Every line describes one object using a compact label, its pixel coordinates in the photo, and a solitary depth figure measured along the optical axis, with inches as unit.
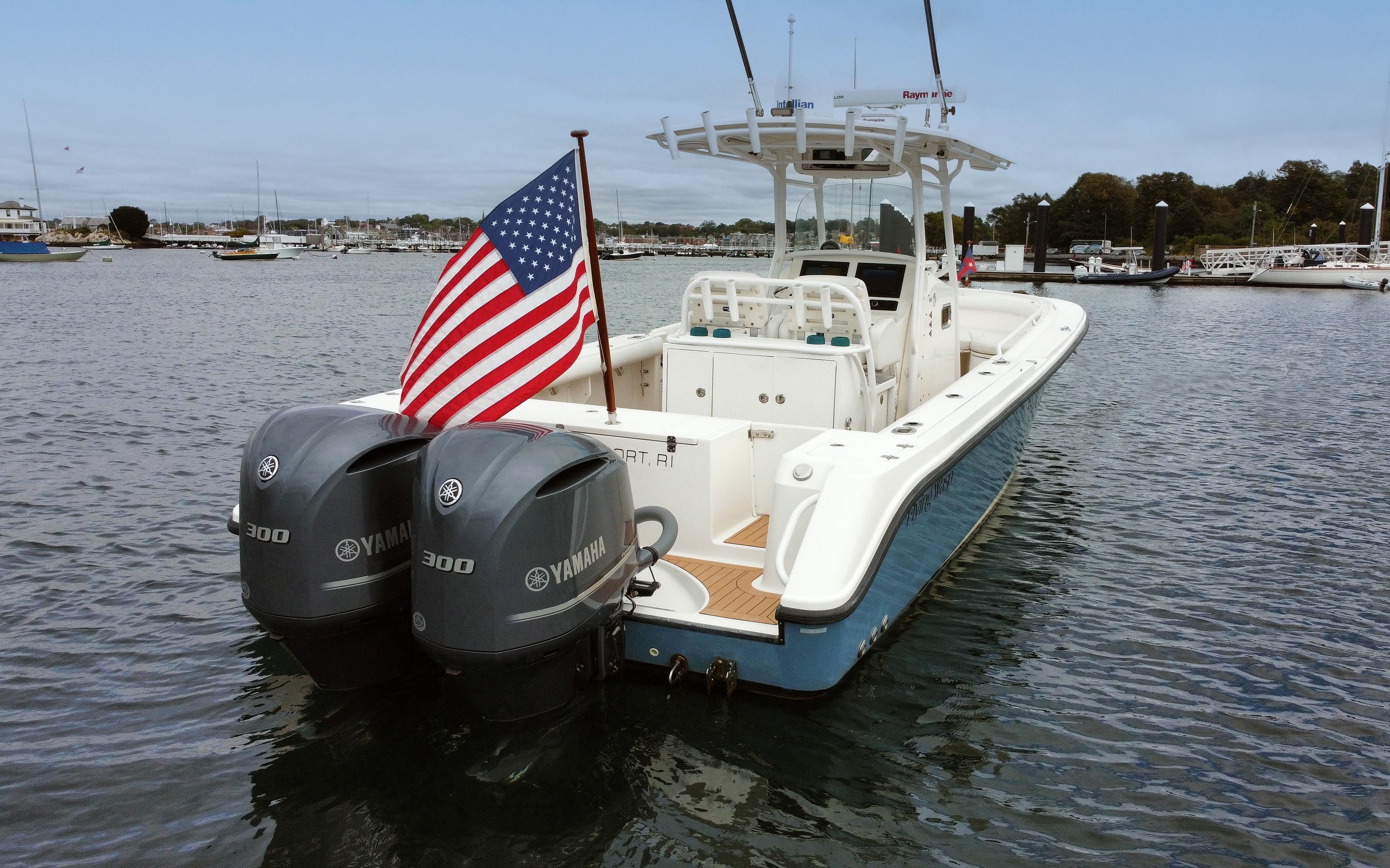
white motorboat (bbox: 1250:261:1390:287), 1879.9
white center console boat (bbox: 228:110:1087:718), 146.9
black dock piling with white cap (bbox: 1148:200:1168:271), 2146.9
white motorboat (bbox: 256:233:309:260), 4067.4
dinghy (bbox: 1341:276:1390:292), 1812.3
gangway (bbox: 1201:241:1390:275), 2119.2
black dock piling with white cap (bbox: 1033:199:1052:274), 2159.2
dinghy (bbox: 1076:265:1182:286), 2066.9
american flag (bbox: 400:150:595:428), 172.4
